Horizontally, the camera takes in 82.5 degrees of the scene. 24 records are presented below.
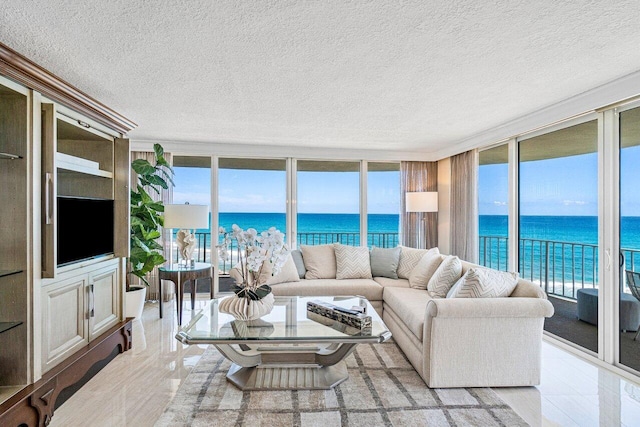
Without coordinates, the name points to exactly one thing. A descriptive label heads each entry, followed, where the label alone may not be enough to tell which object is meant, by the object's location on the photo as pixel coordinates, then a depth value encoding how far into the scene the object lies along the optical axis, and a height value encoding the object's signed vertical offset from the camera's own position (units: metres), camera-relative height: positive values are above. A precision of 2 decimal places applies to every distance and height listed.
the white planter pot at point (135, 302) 4.24 -1.02
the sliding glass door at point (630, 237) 2.90 -0.18
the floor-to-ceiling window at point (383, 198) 6.05 +0.28
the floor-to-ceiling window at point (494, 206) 4.51 +0.11
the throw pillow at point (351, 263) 4.56 -0.61
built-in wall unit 2.21 -0.26
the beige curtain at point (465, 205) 5.06 +0.14
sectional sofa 2.60 -0.88
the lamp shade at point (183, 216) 4.32 -0.01
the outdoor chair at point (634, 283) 2.88 -0.55
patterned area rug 2.22 -1.25
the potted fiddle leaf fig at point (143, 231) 4.29 -0.19
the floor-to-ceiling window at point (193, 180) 5.55 +0.54
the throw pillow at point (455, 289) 2.95 -0.62
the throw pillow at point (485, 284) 2.80 -0.54
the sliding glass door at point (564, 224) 3.33 -0.10
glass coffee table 2.44 -0.85
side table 4.18 -0.69
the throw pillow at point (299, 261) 4.59 -0.59
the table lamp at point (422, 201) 5.61 +0.21
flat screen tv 2.65 -0.10
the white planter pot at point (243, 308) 2.79 -0.71
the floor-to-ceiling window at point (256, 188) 5.70 +0.43
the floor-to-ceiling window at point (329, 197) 5.88 +0.30
